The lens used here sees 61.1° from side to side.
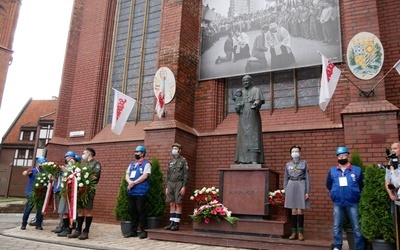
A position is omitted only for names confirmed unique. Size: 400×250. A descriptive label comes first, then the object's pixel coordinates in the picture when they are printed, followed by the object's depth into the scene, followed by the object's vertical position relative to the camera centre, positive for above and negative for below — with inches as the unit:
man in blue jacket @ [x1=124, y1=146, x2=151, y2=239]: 273.1 +0.3
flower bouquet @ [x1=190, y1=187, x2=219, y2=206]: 274.9 -2.3
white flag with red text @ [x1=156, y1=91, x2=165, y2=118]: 340.5 +85.0
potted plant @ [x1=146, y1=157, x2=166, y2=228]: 288.0 -8.0
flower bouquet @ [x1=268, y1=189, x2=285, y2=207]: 248.1 -1.5
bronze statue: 273.1 +55.2
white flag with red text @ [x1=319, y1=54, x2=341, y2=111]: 254.4 +89.1
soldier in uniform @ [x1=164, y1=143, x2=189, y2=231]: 271.4 +6.3
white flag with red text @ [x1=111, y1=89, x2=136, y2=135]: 328.8 +76.1
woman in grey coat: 229.1 +4.8
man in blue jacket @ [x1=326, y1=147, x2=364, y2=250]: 206.4 +3.6
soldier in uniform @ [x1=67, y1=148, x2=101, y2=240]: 257.1 -22.0
